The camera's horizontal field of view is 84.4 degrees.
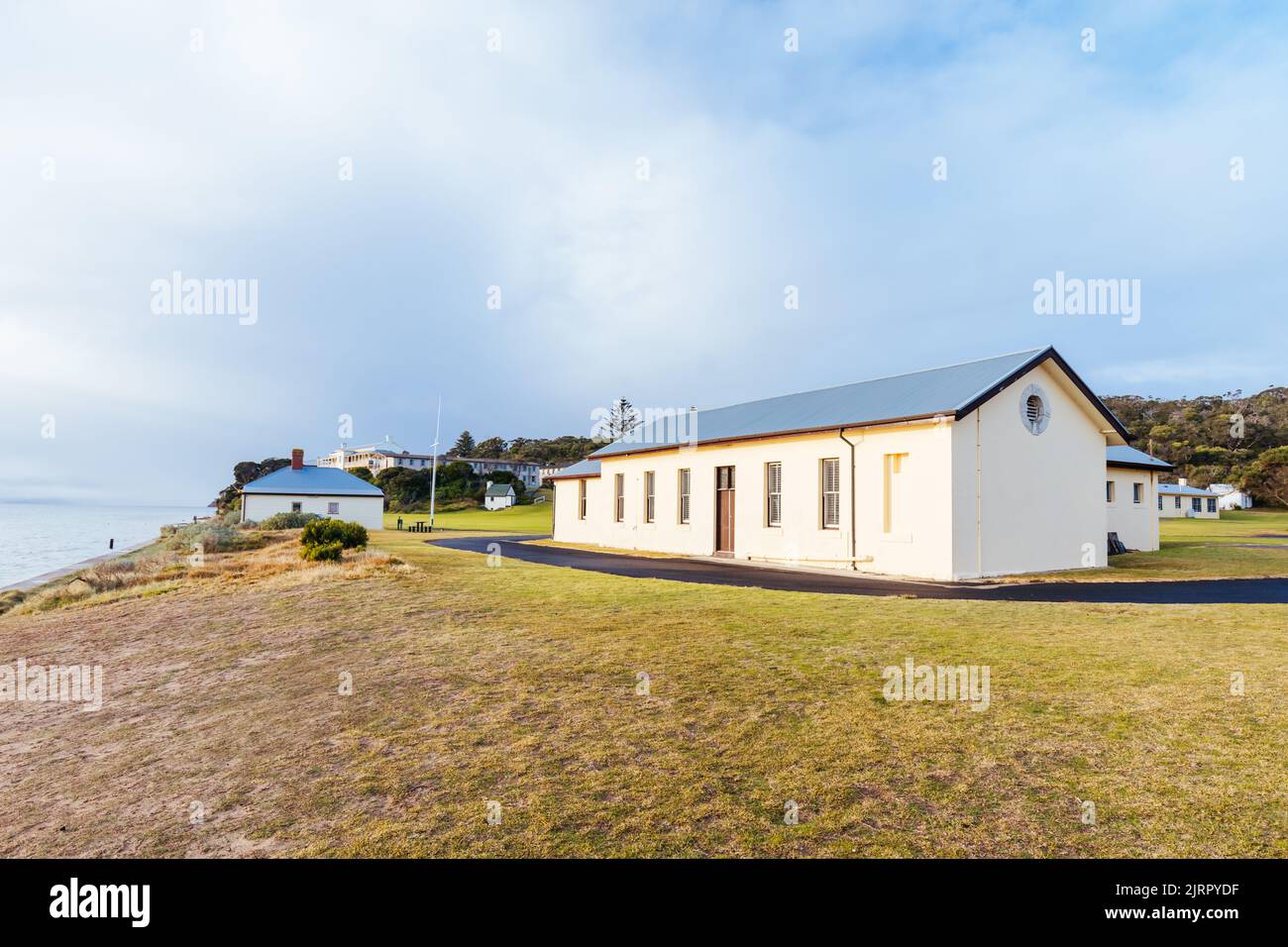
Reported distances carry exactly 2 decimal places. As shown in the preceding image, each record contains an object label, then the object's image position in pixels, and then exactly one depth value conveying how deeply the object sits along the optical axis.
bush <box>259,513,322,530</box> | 38.91
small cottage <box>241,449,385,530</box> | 43.03
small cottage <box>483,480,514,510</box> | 78.31
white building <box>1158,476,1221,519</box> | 61.28
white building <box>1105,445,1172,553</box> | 24.91
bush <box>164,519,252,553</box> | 26.47
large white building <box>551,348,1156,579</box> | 16.53
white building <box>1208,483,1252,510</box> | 66.69
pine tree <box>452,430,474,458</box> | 127.81
